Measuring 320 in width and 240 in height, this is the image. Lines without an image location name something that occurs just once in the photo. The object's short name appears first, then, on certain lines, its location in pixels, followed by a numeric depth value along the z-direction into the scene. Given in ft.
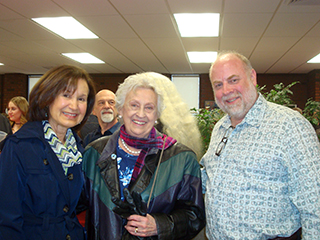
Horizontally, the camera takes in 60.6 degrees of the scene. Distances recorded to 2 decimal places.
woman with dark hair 4.05
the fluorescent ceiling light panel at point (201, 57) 21.86
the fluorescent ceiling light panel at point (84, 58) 22.88
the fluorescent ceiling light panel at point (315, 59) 22.38
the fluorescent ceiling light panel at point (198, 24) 14.04
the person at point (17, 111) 13.88
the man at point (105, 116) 9.69
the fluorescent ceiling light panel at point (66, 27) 14.99
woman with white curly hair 4.49
